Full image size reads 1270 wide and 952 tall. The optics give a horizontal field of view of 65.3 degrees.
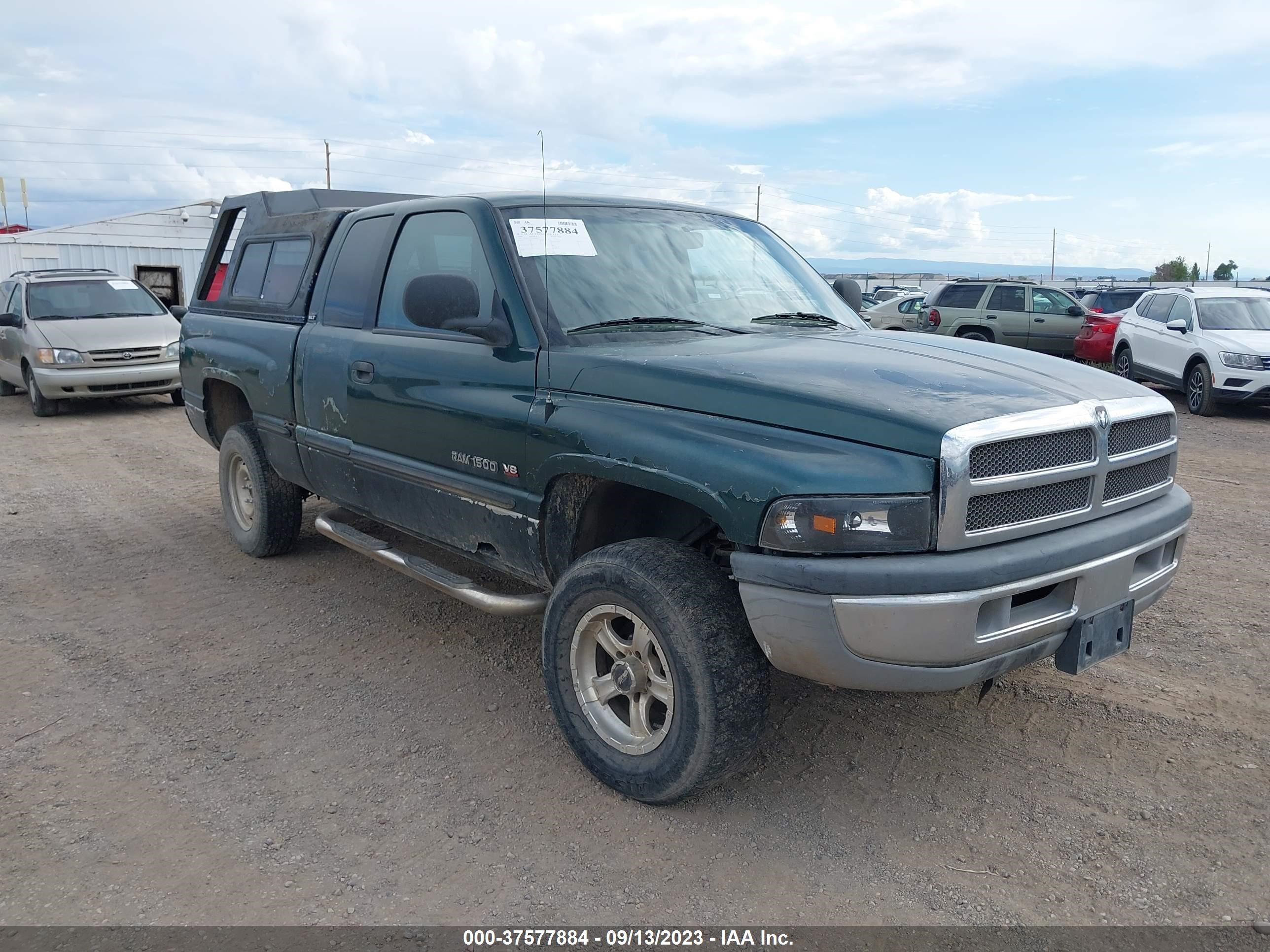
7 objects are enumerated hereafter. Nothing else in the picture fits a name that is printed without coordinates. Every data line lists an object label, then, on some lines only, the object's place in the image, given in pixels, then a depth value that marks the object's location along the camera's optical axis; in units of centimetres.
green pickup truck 273
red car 1662
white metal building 2464
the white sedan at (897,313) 2156
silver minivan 1195
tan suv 1789
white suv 1190
